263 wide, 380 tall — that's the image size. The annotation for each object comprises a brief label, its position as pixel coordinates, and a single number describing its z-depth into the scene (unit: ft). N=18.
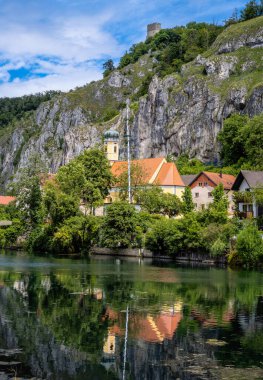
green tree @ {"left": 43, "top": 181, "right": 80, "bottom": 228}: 292.81
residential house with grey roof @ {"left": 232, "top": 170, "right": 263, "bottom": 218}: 251.19
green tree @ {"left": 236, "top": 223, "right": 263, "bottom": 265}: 205.46
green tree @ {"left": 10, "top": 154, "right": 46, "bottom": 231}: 335.71
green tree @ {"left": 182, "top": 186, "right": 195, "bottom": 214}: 283.38
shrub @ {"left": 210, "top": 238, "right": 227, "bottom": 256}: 219.30
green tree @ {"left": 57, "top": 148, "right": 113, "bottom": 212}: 311.43
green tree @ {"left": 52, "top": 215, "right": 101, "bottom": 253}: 285.84
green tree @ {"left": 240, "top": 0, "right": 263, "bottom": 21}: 605.31
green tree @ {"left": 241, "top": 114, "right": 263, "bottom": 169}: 350.02
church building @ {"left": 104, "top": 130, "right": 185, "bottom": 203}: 356.18
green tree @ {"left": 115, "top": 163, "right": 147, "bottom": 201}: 345.62
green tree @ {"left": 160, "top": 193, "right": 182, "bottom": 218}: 320.29
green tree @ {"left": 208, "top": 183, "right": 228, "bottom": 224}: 244.01
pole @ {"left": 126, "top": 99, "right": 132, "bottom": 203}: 335.79
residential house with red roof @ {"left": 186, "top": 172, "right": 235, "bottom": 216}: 331.98
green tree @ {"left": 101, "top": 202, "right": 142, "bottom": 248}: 272.51
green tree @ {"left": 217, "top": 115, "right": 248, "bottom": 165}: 386.61
